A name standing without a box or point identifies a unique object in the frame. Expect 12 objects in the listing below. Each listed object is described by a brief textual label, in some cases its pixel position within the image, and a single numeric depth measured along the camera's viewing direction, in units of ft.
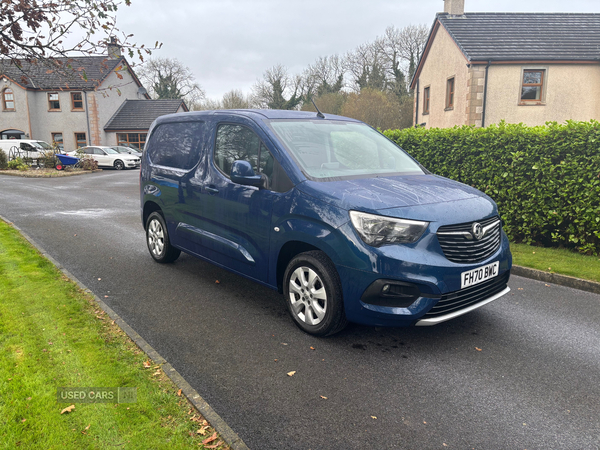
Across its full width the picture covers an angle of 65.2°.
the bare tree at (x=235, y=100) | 204.44
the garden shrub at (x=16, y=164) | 97.01
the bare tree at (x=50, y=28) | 13.96
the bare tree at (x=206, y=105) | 230.68
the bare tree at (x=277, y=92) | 181.73
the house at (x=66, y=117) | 133.18
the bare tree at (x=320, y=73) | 196.44
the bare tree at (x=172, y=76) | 227.40
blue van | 12.51
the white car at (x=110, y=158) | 106.22
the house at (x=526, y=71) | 71.61
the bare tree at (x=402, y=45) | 170.40
